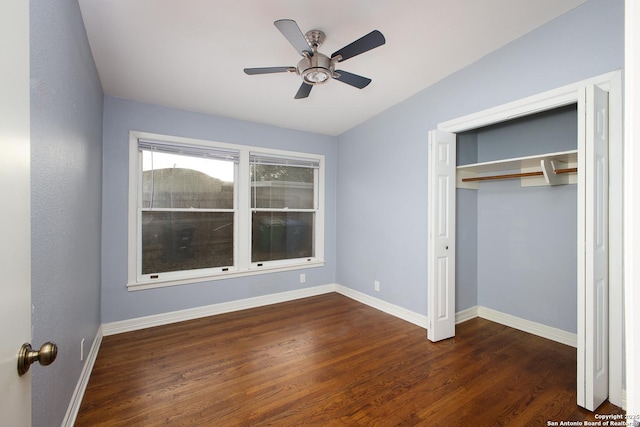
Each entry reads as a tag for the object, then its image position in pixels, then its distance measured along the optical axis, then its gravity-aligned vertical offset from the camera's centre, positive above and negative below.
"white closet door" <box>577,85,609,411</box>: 1.88 -0.26
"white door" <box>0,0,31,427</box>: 0.61 +0.00
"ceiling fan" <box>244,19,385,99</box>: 1.75 +1.13
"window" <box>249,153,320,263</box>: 4.01 +0.10
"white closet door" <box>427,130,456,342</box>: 2.87 -0.22
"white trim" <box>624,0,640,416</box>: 0.54 +0.02
